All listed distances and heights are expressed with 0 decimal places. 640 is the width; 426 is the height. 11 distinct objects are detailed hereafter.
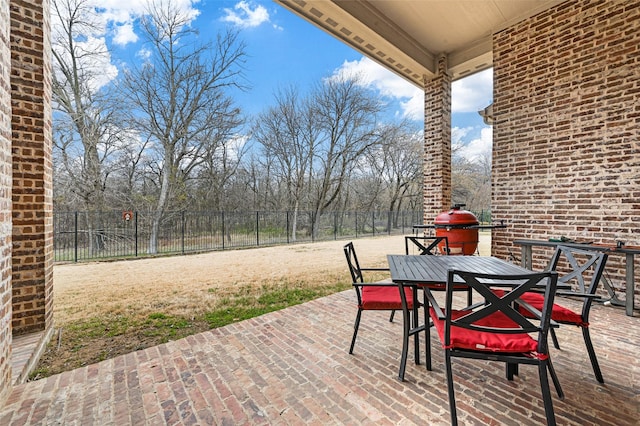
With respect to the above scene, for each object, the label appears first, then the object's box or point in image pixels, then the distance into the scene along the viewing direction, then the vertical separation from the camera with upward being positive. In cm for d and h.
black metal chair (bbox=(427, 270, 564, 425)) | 139 -70
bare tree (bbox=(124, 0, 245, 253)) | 990 +461
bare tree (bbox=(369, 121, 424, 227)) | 1755 +289
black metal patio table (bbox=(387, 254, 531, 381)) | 186 -47
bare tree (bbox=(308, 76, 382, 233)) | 1393 +423
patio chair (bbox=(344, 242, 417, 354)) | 215 -72
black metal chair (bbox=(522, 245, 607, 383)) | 180 -70
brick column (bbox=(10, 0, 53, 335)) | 229 +44
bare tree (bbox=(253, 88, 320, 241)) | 1410 +390
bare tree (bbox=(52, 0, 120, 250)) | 871 +369
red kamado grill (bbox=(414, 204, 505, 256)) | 411 -32
